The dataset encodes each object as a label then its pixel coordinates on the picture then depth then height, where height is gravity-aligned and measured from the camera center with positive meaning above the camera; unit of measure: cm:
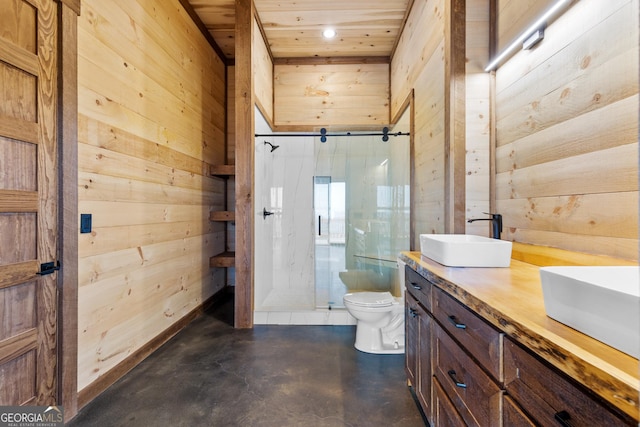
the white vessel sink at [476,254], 126 -18
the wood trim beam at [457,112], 184 +65
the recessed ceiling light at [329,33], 328 +207
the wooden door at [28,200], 127 +5
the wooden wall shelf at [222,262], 320 -56
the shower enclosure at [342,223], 311 -12
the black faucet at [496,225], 163 -7
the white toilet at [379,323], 226 -90
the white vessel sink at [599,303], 50 -18
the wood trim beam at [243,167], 271 +43
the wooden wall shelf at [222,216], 325 -5
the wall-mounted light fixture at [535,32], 127 +90
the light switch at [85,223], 164 -6
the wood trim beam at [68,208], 149 +2
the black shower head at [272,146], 342 +80
